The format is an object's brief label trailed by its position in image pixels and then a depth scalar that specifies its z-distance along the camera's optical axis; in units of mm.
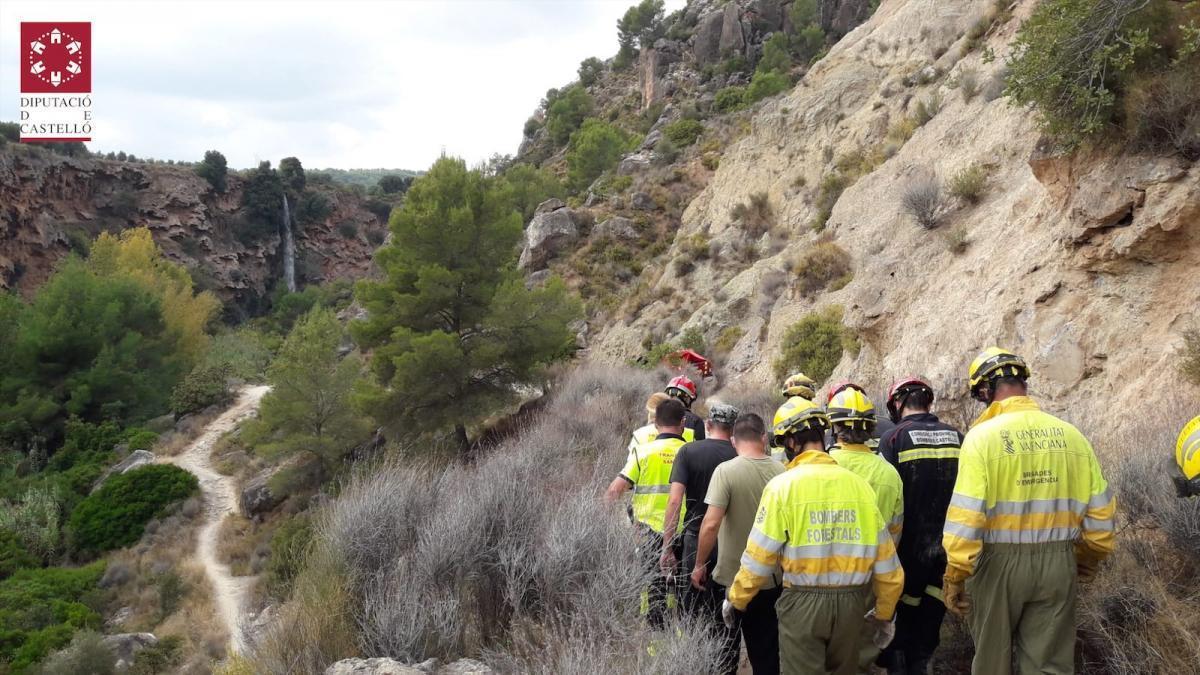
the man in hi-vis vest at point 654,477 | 4766
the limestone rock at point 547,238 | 28219
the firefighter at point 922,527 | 3766
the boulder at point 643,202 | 29062
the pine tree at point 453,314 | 17031
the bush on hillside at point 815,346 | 11406
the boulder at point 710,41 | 50094
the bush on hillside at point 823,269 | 13492
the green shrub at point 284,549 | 11125
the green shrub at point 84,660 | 11250
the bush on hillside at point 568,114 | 54625
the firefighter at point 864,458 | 3654
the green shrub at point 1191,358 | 5399
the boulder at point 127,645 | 12168
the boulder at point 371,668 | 3809
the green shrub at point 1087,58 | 6723
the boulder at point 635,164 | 33125
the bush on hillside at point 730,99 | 39000
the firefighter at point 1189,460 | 3080
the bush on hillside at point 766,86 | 35344
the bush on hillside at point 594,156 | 38031
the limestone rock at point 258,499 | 21359
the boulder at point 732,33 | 48538
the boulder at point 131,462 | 24875
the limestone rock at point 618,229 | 27719
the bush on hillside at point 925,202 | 11406
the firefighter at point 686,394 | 5758
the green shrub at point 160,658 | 11930
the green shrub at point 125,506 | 20766
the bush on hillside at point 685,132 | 34750
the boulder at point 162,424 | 29750
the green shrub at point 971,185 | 10883
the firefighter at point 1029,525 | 3086
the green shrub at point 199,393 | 32031
